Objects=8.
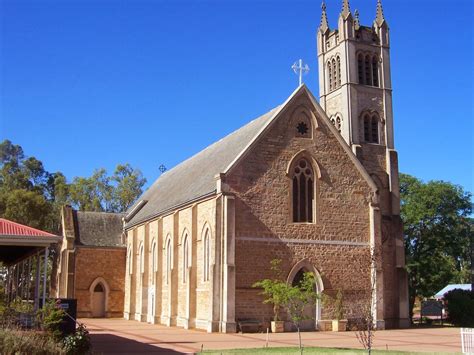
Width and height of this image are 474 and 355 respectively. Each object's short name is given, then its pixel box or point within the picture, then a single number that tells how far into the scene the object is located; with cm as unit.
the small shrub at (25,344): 1480
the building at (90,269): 4959
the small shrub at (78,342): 1784
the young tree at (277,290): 2477
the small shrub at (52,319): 1812
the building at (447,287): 6371
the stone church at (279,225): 3344
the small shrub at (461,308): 4222
